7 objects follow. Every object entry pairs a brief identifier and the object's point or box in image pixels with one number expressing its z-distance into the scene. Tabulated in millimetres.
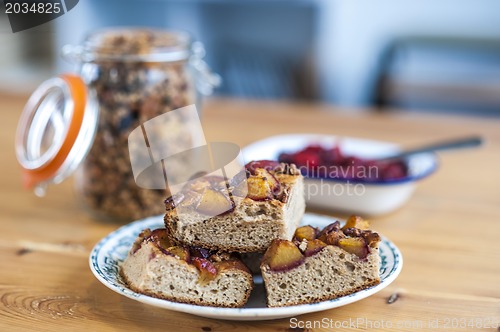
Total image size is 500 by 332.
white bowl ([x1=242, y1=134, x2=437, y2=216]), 1146
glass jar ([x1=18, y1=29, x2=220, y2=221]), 1101
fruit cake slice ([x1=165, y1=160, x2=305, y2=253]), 795
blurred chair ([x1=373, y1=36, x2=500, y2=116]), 2443
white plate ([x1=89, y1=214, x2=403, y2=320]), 718
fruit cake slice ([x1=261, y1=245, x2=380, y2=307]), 768
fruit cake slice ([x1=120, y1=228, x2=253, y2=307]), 765
